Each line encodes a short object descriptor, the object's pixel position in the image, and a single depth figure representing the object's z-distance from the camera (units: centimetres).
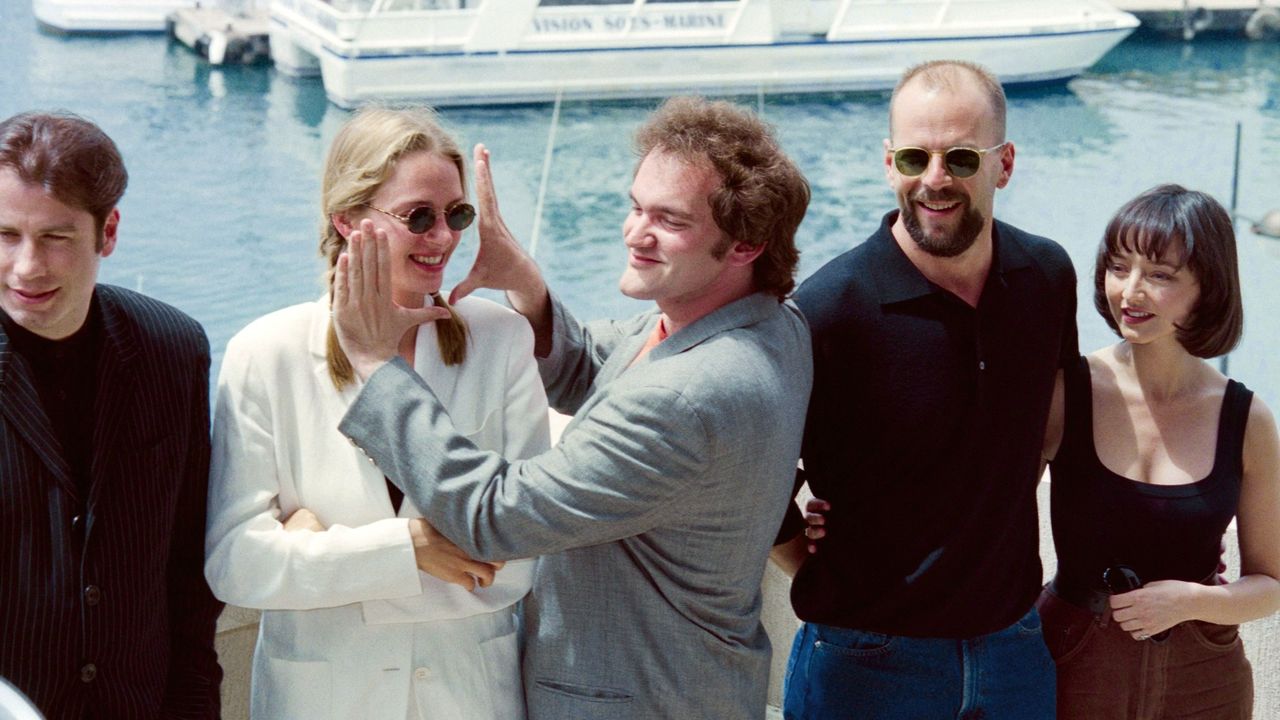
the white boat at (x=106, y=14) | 2795
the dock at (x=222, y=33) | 2691
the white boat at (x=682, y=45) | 2453
